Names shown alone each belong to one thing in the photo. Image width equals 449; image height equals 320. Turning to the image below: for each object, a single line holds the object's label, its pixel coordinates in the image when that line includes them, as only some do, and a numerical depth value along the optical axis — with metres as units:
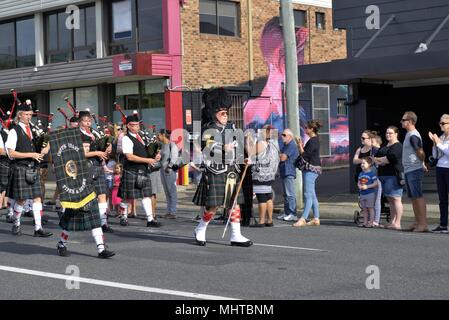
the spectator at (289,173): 14.23
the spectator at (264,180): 13.16
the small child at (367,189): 12.87
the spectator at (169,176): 14.98
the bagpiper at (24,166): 11.66
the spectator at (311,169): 13.16
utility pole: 15.84
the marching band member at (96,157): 11.59
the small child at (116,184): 15.48
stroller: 13.31
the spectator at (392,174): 12.66
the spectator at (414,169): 12.25
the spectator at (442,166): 11.84
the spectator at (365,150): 13.16
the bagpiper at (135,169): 12.63
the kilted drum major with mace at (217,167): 10.30
